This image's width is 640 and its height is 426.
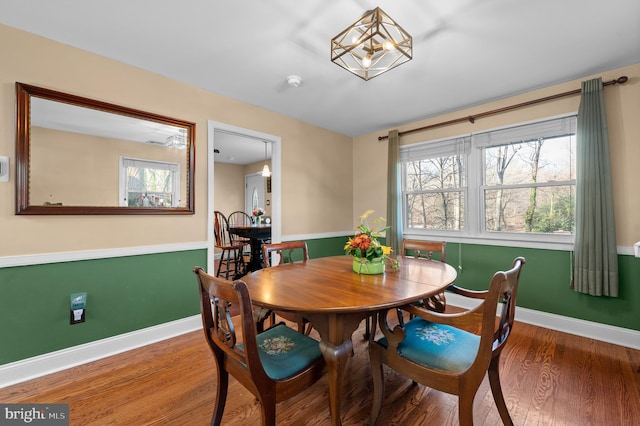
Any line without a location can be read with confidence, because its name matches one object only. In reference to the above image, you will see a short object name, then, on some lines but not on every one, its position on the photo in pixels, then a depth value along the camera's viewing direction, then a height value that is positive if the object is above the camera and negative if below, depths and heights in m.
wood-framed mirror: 1.92 +0.48
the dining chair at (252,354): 1.05 -0.66
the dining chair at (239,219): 6.76 -0.10
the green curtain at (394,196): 3.70 +0.26
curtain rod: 2.34 +1.15
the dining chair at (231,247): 4.39 -0.51
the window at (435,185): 3.39 +0.40
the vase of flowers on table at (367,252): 1.75 -0.25
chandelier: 1.50 +1.24
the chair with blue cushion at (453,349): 1.07 -0.66
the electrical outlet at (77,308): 2.04 -0.71
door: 6.69 +0.58
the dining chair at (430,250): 1.81 -0.32
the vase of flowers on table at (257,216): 4.76 -0.03
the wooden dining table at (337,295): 1.20 -0.40
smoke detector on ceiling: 2.49 +1.27
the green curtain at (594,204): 2.34 +0.08
